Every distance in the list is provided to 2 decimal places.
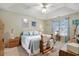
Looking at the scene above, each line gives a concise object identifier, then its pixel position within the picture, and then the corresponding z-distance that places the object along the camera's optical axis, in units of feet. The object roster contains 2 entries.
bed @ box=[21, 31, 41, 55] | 8.38
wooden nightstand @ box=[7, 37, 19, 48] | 8.32
